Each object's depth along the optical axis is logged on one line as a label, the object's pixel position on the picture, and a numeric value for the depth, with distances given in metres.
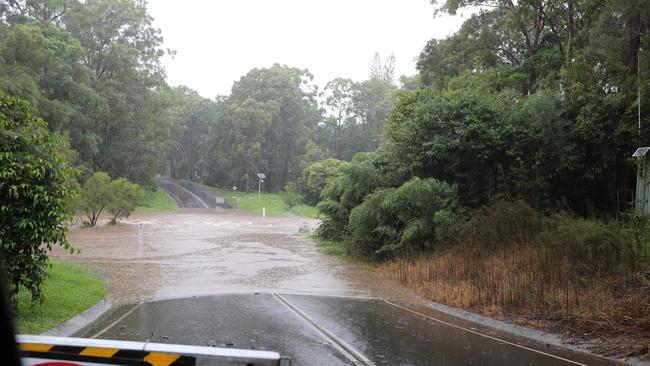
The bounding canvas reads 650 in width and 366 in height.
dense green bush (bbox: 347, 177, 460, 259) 19.12
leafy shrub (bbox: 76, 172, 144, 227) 38.56
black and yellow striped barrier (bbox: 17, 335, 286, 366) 3.43
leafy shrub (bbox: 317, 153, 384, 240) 24.44
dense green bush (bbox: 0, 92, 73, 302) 9.35
